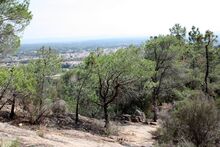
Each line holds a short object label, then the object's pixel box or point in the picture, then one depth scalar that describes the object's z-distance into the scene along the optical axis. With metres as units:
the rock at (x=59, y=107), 29.45
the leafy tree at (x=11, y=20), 18.16
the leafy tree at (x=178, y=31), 59.40
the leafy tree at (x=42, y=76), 25.55
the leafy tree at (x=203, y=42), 44.69
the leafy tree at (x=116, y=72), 28.64
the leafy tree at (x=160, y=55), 39.22
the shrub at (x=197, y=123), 20.83
